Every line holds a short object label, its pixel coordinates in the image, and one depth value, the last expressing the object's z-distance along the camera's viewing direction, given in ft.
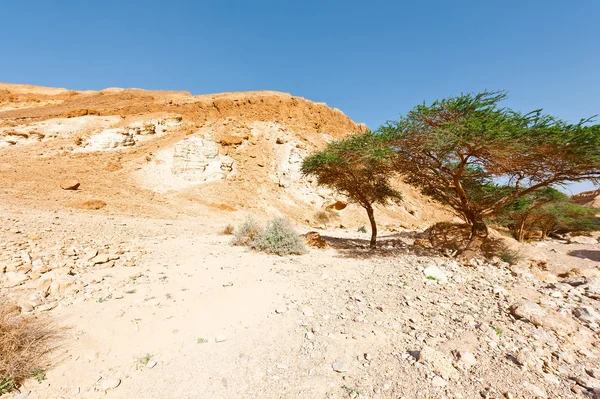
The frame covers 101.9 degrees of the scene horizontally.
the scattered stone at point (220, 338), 10.00
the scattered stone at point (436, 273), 17.01
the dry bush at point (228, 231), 35.68
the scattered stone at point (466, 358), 8.44
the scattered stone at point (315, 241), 29.78
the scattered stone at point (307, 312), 12.05
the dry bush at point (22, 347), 7.34
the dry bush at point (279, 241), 24.44
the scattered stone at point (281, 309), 12.32
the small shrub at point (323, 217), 63.42
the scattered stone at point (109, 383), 7.69
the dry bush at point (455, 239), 27.77
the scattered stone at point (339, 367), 8.36
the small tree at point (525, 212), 39.87
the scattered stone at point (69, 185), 46.39
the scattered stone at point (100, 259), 17.48
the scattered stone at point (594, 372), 8.13
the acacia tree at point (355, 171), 29.29
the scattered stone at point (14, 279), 12.88
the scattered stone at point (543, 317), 10.64
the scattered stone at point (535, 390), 7.27
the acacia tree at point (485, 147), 20.75
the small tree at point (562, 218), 53.31
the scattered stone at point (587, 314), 11.56
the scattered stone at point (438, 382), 7.60
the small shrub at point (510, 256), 24.17
